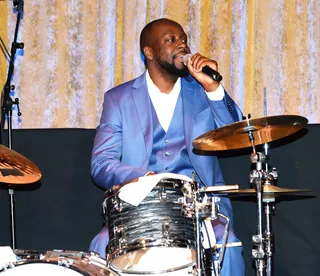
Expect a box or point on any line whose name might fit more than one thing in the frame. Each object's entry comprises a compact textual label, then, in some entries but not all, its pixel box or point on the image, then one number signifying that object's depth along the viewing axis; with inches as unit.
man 268.3
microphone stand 295.7
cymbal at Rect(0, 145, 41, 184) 221.1
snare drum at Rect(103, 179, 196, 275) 213.9
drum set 206.8
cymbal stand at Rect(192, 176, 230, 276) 204.4
